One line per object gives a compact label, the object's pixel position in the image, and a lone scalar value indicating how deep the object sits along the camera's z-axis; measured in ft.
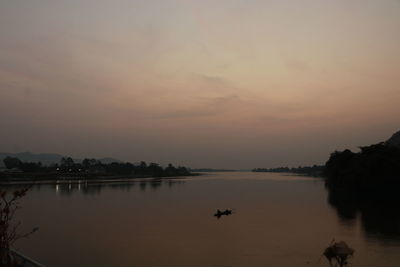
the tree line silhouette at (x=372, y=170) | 128.47
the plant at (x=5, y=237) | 13.65
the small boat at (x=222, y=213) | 90.94
